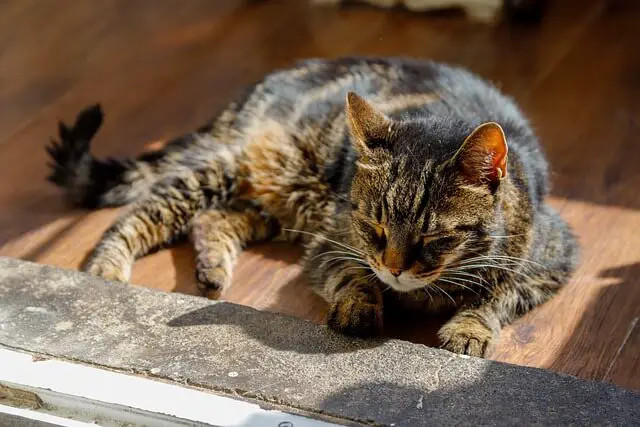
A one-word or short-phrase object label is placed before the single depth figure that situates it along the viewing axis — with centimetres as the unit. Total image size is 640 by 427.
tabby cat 128
